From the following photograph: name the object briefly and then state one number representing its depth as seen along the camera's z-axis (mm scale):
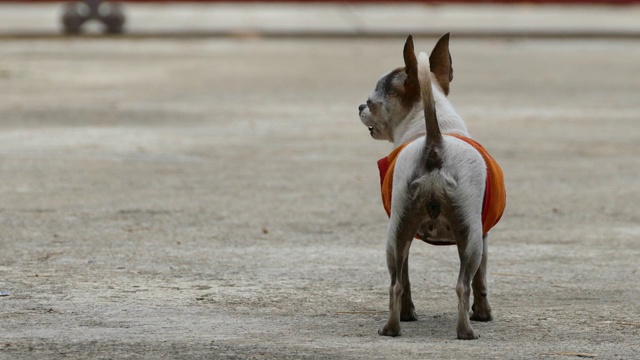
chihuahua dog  11445
